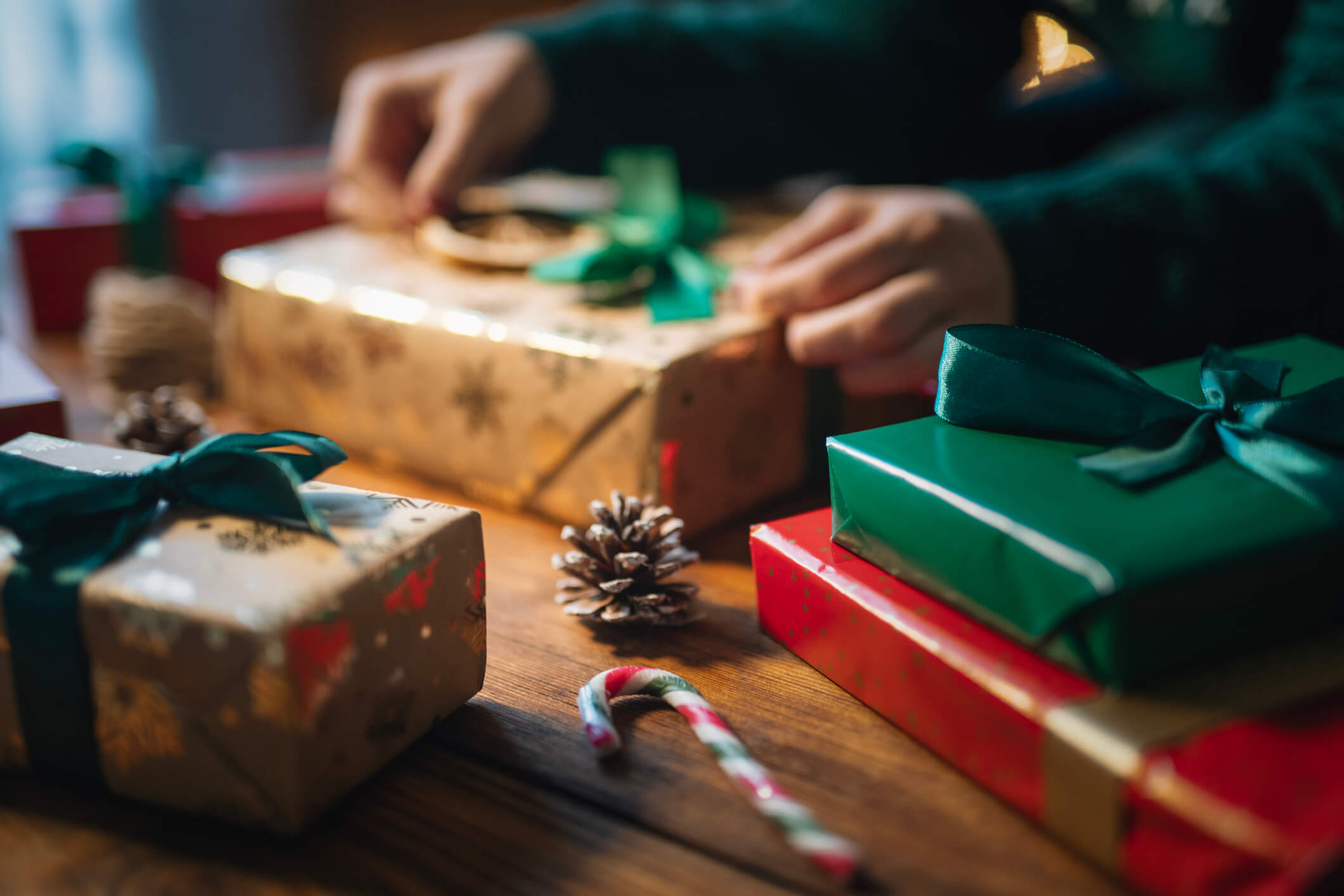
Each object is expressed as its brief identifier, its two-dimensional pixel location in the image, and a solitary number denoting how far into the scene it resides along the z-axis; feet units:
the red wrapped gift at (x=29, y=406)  2.00
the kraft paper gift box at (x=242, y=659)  1.20
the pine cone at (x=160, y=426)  2.31
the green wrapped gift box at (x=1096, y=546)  1.19
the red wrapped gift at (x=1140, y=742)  1.02
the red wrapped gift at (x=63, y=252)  3.38
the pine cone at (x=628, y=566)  1.74
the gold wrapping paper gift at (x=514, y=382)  2.06
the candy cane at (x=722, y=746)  1.18
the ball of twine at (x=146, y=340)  2.80
